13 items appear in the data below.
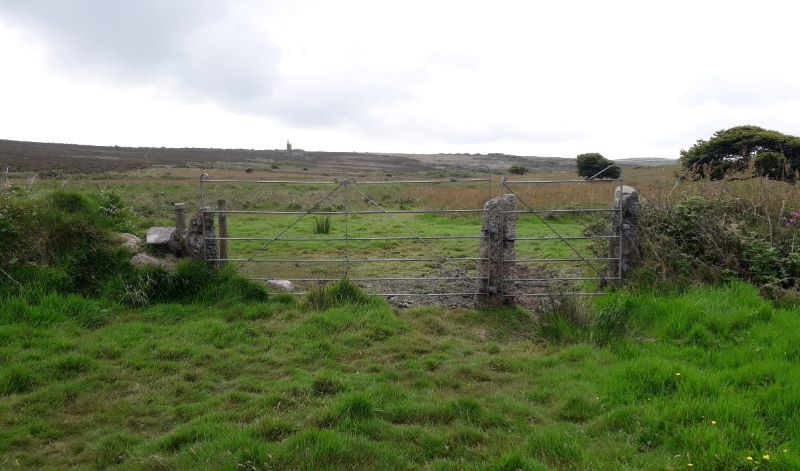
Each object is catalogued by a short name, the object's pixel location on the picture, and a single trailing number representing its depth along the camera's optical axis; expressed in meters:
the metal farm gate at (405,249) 9.13
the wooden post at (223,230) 9.13
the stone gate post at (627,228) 8.72
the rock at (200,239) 8.73
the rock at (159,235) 9.02
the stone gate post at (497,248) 8.33
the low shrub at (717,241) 7.77
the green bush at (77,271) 7.59
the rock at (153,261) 8.59
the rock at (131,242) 8.95
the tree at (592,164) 31.83
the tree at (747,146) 17.75
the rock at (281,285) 9.09
